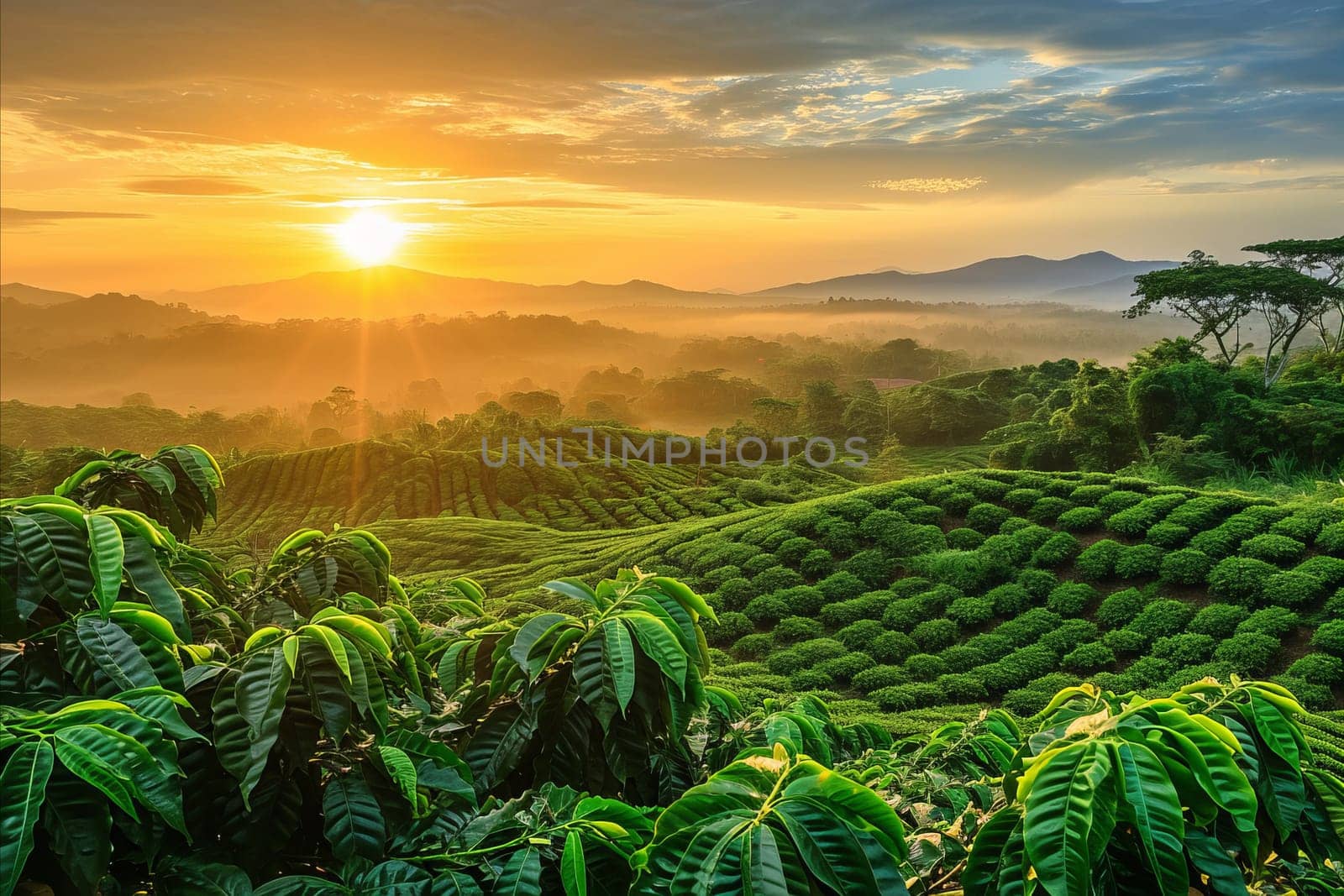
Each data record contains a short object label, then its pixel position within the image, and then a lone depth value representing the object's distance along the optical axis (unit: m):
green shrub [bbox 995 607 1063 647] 7.47
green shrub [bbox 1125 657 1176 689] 6.60
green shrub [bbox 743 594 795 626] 8.50
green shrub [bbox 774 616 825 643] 8.12
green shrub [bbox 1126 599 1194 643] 7.06
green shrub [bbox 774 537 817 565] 9.30
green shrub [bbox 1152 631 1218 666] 6.69
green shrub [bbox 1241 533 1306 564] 7.34
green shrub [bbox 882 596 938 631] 7.99
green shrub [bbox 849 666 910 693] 7.16
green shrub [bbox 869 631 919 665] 7.54
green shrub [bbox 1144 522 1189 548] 7.82
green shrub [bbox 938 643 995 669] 7.30
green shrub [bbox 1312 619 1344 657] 6.43
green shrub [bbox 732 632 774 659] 8.06
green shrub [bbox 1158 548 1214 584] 7.43
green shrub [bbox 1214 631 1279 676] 6.44
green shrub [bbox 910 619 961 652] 7.65
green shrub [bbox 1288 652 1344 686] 6.22
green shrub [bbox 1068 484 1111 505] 8.86
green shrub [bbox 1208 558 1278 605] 7.13
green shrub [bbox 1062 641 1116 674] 6.97
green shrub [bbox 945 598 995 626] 7.80
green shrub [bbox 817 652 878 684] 7.39
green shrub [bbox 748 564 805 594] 8.91
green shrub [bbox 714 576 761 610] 8.85
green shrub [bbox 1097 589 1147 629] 7.33
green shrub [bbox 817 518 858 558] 9.23
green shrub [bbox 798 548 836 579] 9.02
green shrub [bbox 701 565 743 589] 9.28
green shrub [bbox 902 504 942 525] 9.30
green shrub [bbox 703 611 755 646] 8.45
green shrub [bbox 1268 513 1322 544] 7.52
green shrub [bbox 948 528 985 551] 8.85
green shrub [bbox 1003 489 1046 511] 9.15
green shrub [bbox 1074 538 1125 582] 7.87
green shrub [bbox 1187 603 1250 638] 6.88
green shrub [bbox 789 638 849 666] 7.65
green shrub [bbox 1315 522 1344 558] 7.27
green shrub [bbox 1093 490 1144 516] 8.55
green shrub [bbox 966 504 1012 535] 9.05
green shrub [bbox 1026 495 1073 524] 8.85
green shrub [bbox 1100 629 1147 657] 7.01
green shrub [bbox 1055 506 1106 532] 8.51
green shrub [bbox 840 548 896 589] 8.75
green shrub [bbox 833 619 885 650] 7.80
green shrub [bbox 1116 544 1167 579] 7.68
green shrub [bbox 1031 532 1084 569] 8.20
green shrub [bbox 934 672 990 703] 6.84
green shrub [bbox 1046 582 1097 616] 7.64
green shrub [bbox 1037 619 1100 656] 7.25
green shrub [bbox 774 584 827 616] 8.49
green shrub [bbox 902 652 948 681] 7.20
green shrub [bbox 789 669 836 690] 7.26
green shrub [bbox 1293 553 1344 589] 6.96
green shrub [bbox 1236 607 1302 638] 6.70
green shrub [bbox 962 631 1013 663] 7.36
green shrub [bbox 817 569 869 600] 8.61
